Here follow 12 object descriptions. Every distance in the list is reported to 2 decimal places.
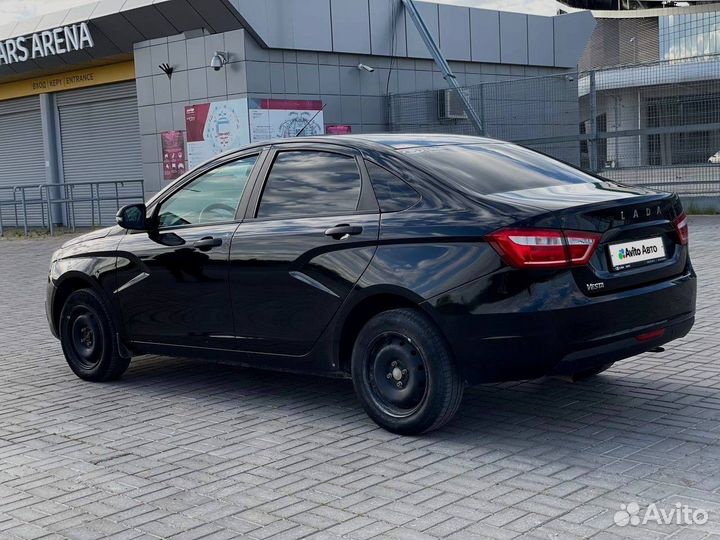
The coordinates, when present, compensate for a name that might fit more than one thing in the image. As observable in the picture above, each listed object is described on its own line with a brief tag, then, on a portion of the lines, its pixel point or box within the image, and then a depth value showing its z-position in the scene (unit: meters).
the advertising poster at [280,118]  20.44
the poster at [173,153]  21.86
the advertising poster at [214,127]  20.39
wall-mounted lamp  21.81
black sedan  4.94
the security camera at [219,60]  20.22
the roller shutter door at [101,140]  25.77
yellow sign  24.88
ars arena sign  23.30
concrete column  27.84
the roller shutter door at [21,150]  29.05
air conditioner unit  21.95
